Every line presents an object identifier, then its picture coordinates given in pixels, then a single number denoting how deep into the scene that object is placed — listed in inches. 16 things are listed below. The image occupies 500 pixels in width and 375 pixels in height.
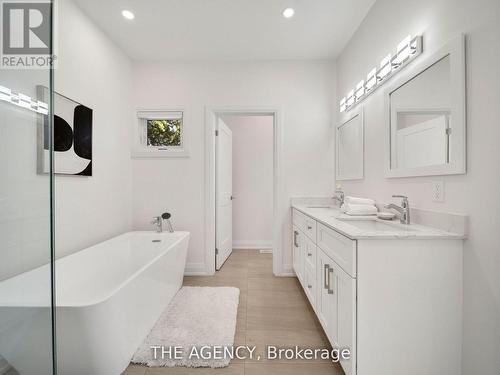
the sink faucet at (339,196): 114.2
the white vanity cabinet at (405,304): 50.5
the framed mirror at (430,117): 51.8
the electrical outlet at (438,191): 57.1
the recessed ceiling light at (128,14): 93.0
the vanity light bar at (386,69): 65.5
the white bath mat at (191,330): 65.7
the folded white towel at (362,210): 80.0
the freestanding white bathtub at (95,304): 31.2
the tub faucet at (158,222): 118.3
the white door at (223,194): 132.7
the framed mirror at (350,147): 98.3
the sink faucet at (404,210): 65.0
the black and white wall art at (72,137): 82.6
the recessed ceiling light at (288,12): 91.3
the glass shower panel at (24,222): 30.2
